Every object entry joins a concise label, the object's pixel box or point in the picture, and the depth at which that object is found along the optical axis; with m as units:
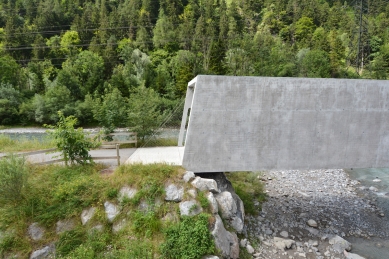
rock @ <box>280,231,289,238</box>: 8.52
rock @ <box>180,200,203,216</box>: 6.70
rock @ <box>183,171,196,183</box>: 7.34
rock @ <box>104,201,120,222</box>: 6.74
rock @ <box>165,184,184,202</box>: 6.98
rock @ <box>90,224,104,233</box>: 6.54
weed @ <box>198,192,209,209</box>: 6.85
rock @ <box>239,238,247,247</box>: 7.51
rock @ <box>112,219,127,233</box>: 6.63
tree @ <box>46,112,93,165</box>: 7.73
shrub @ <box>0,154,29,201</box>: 6.41
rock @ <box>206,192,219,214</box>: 6.93
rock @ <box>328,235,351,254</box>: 8.00
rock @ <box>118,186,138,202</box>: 6.94
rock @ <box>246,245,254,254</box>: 7.39
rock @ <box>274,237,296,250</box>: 7.88
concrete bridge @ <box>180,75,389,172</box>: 7.56
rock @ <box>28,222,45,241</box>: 6.34
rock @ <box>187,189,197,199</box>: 6.98
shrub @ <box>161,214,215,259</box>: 6.03
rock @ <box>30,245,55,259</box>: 6.08
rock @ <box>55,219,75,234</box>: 6.49
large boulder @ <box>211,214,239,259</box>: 6.43
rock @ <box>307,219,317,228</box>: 9.20
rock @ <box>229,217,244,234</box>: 7.59
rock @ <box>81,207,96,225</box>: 6.65
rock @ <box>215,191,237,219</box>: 7.41
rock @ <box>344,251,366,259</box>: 7.59
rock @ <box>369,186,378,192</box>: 12.35
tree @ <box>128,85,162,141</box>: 11.02
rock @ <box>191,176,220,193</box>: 7.30
